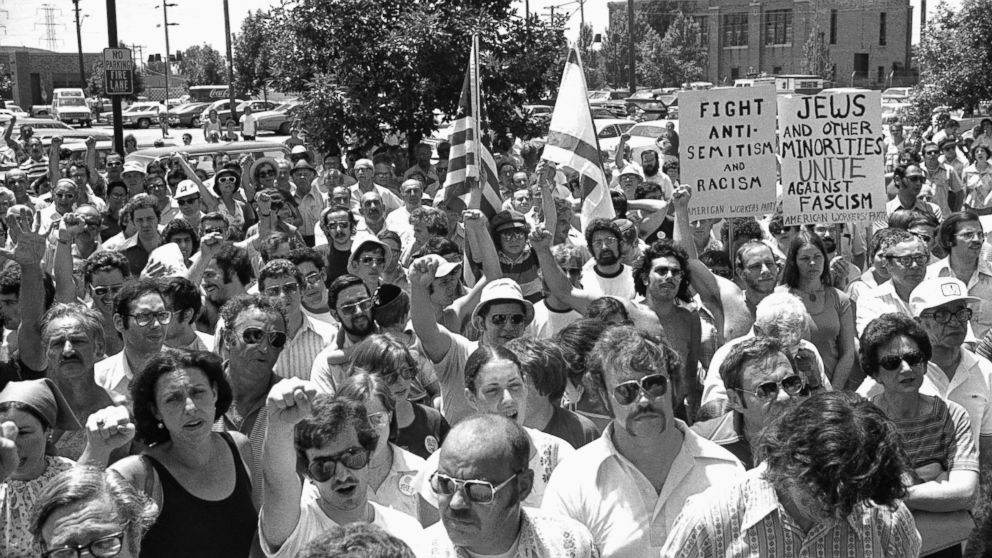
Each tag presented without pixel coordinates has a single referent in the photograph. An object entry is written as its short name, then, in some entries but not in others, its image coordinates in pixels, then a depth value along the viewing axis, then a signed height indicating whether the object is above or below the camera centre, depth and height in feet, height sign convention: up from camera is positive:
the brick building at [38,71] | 271.28 +6.31
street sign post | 59.06 +1.11
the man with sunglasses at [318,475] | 11.75 -3.78
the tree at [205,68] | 263.29 +6.12
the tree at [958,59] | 84.33 +1.24
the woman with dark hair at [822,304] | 20.65 -3.92
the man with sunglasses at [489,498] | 10.58 -3.62
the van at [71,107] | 173.37 -1.55
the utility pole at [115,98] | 58.49 -0.12
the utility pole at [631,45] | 136.48 +4.66
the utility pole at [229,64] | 160.76 +3.93
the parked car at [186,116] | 180.55 -3.29
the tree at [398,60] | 49.44 +1.20
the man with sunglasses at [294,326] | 20.24 -4.05
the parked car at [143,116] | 179.22 -3.18
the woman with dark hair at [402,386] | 15.35 -3.82
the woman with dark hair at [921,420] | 14.11 -4.15
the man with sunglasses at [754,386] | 14.06 -3.57
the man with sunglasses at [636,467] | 12.40 -4.04
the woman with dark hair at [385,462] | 13.75 -4.37
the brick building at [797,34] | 265.95 +10.52
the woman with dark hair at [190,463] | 12.50 -3.99
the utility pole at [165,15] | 272.72 +18.36
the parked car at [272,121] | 142.41 -3.43
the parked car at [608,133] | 82.27 -3.63
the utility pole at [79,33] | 233.45 +12.35
